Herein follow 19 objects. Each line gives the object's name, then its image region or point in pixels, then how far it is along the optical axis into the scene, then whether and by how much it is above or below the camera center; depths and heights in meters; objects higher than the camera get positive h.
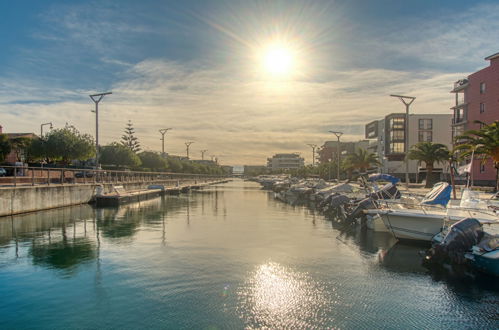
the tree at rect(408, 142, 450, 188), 54.09 +1.50
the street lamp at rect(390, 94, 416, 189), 41.19 +6.67
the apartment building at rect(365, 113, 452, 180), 102.19 +7.76
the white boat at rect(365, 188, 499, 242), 18.12 -2.51
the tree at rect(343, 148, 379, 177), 73.50 +0.62
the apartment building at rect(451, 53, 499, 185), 56.69 +9.41
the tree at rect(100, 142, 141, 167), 73.81 +0.93
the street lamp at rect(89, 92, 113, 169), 46.67 +5.35
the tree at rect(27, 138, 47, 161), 50.38 +1.43
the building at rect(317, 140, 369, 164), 168.20 +6.88
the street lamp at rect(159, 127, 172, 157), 83.94 +4.54
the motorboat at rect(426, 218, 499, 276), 14.32 -3.04
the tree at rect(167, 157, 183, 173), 118.15 -0.96
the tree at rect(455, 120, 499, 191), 32.12 +1.80
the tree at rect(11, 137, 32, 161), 60.30 +2.40
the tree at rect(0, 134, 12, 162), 49.89 +1.64
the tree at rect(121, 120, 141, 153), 135.88 +7.48
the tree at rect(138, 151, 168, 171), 95.94 +0.14
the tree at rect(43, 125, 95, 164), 49.59 +1.88
